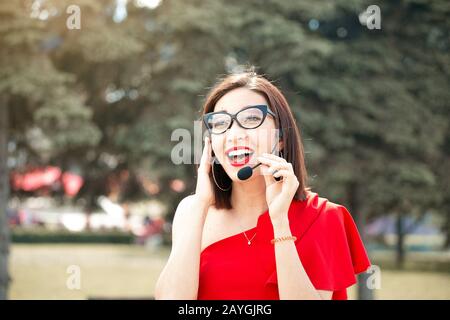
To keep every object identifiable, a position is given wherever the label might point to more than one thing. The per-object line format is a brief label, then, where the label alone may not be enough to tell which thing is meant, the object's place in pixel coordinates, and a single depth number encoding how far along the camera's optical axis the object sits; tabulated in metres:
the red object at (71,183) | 15.49
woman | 2.26
